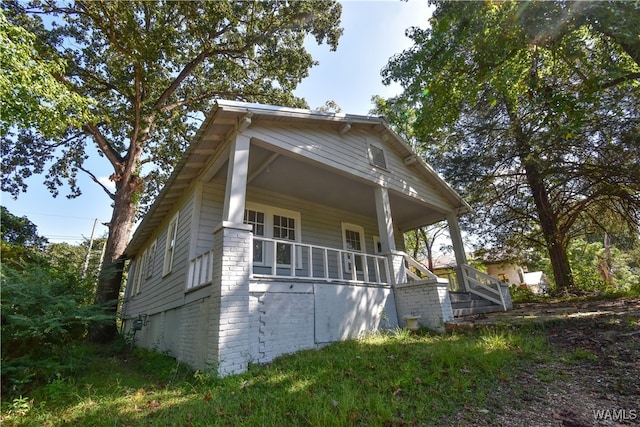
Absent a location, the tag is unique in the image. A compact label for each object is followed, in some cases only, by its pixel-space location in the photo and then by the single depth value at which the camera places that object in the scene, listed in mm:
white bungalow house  4988
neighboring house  29844
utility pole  30100
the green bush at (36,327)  4320
